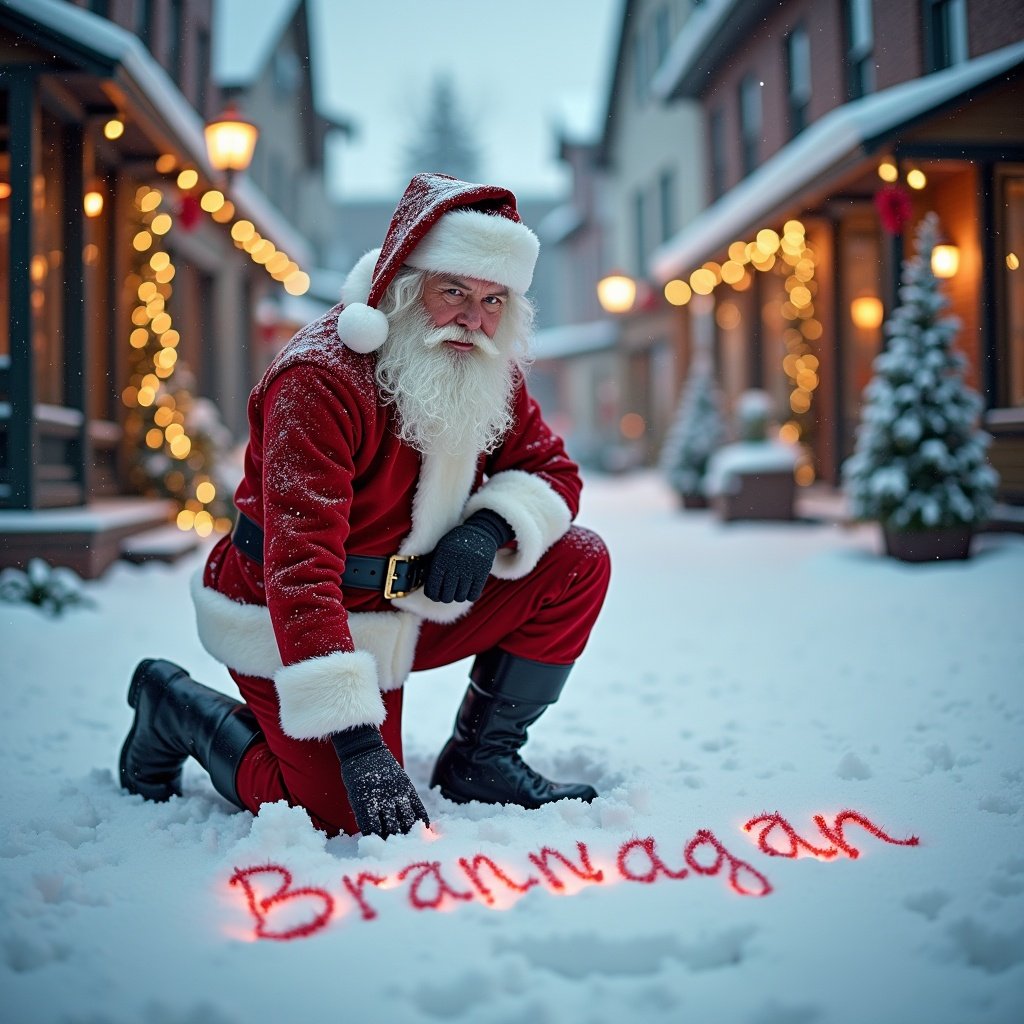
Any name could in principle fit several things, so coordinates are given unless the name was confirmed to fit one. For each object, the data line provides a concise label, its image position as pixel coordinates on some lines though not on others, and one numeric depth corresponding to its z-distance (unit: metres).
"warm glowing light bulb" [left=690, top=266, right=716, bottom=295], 12.36
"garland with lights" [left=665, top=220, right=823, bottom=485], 10.36
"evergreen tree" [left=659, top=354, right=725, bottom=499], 10.72
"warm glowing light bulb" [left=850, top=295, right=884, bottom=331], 10.56
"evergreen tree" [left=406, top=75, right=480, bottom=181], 35.47
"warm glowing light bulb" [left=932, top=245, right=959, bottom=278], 5.53
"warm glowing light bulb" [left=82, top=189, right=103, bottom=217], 6.55
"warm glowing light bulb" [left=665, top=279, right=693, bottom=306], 13.76
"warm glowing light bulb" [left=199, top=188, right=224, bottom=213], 8.84
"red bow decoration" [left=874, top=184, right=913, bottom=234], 6.03
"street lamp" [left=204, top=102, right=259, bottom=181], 7.15
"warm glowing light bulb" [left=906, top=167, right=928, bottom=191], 5.54
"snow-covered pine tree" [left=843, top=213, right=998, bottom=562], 5.97
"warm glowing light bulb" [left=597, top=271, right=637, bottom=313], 13.60
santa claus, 2.08
